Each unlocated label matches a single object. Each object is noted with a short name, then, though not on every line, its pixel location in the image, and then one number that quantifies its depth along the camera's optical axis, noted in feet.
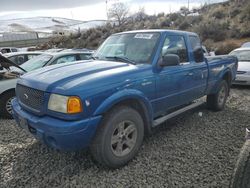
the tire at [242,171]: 5.53
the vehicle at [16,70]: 13.00
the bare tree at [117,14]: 115.05
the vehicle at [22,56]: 20.39
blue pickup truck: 6.95
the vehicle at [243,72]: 19.70
